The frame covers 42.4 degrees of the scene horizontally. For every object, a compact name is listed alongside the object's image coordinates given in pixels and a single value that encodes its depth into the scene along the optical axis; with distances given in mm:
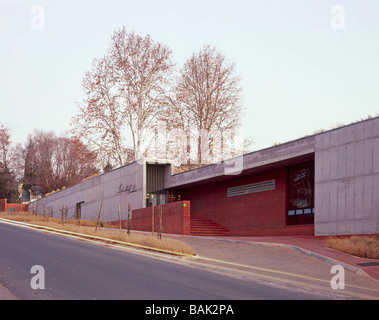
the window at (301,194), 23703
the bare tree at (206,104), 38969
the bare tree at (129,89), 37688
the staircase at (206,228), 28511
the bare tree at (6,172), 65625
